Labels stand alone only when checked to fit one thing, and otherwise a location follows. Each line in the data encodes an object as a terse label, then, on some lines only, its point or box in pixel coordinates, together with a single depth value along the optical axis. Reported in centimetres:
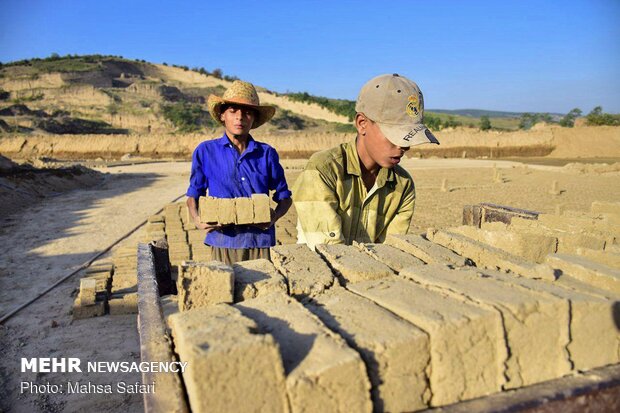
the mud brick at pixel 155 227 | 745
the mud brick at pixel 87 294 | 462
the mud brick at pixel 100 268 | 550
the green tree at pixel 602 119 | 2925
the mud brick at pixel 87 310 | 460
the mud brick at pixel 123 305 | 471
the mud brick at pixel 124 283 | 524
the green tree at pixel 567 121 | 3629
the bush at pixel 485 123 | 3658
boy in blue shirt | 326
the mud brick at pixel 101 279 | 490
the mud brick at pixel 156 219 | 795
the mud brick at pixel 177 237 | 624
